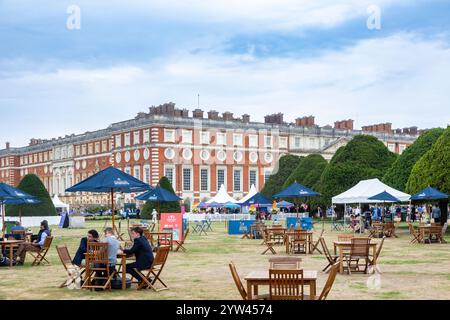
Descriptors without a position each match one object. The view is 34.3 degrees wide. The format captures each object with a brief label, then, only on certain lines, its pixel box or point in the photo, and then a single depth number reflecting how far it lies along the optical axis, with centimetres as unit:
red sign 2469
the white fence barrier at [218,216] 5218
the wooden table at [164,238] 2276
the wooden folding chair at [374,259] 1591
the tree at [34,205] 4691
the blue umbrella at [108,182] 2048
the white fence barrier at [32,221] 4448
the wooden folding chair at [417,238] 2627
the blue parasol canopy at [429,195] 2994
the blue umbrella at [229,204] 4877
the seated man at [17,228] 2167
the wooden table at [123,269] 1323
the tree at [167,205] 4932
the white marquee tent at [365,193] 3222
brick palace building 7594
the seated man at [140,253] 1314
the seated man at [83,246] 1390
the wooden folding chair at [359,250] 1582
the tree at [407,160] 3950
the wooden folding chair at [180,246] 2327
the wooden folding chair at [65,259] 1388
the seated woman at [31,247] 1830
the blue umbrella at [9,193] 2152
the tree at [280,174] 7306
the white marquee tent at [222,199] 4943
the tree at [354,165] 5066
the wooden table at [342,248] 1561
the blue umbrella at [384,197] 3103
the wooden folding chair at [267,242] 2130
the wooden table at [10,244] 1781
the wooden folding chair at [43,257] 1806
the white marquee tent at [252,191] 5375
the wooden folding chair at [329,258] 1535
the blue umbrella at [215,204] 4895
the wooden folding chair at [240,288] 995
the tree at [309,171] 6163
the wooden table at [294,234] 2136
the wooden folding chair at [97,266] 1320
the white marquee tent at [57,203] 5602
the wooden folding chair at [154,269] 1305
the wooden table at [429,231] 2597
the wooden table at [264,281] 985
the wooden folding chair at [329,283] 1005
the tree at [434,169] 3262
